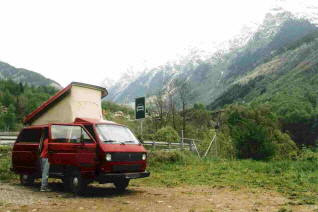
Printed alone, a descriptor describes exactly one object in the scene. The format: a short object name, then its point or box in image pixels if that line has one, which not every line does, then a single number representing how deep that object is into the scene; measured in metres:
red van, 11.88
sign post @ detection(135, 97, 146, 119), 23.05
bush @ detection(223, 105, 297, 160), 23.19
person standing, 12.69
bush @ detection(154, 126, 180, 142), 34.16
